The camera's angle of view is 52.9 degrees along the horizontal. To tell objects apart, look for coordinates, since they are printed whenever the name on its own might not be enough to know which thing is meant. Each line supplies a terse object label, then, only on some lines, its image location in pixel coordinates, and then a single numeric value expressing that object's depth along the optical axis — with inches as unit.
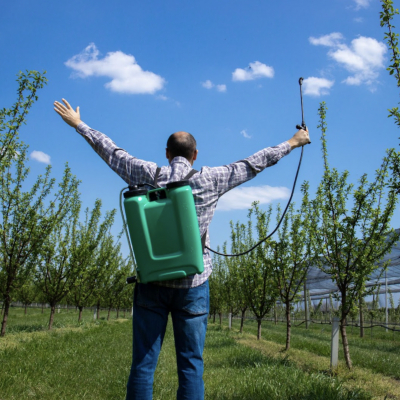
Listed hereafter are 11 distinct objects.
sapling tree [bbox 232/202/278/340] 470.0
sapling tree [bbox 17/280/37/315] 1528.5
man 87.5
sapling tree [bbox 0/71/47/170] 242.2
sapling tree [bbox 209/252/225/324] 943.0
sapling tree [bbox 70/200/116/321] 601.0
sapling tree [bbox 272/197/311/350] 405.7
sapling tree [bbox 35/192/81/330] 582.2
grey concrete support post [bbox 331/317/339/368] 265.0
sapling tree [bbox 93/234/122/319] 802.2
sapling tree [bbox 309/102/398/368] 285.1
